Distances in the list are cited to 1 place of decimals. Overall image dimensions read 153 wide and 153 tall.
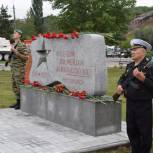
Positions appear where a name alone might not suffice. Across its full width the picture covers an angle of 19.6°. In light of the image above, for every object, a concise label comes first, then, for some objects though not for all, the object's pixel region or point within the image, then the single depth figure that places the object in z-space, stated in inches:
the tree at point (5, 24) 2106.3
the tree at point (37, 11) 2536.9
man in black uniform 212.7
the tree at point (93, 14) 1112.9
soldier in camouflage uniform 371.2
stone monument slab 279.3
